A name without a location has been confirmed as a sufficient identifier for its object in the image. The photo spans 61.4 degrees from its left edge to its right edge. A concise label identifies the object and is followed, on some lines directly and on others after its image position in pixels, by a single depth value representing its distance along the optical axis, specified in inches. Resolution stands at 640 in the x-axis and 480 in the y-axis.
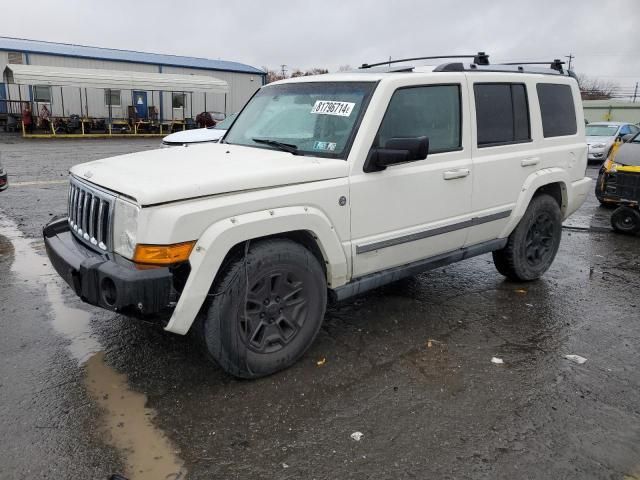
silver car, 689.6
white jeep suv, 117.5
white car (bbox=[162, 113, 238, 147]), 418.9
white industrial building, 1033.5
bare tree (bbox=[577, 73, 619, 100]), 2684.5
